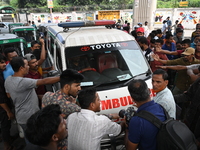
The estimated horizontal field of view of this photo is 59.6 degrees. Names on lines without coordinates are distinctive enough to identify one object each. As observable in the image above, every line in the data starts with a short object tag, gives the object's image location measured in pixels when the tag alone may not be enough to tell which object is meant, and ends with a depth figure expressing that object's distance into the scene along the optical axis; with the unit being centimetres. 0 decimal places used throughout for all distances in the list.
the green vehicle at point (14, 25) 1367
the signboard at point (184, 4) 2605
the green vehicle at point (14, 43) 562
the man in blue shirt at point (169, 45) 495
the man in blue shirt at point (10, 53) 367
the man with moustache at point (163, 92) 221
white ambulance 300
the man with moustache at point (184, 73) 355
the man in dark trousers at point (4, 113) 291
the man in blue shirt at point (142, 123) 164
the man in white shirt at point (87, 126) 164
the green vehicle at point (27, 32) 953
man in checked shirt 201
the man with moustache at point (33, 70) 318
